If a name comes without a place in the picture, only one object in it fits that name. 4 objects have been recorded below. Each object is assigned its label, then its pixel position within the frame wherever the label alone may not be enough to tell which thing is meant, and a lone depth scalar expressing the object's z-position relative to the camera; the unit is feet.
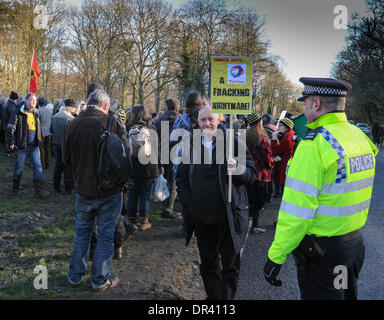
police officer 7.26
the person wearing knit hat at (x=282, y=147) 25.94
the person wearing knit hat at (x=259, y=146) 19.21
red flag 37.24
